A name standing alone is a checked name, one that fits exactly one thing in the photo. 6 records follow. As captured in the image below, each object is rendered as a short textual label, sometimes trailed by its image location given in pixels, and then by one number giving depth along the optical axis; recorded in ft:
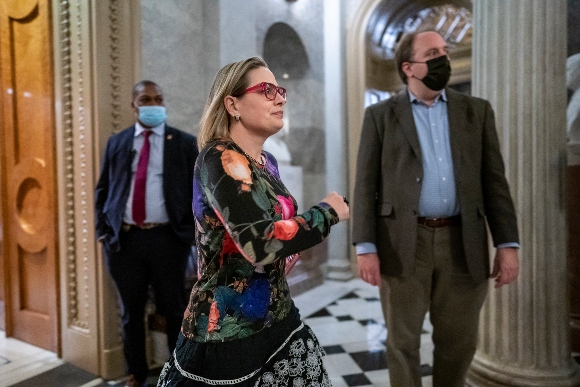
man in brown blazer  5.64
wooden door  9.42
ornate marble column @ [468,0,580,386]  6.88
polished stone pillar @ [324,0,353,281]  17.80
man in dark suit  7.66
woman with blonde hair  3.16
